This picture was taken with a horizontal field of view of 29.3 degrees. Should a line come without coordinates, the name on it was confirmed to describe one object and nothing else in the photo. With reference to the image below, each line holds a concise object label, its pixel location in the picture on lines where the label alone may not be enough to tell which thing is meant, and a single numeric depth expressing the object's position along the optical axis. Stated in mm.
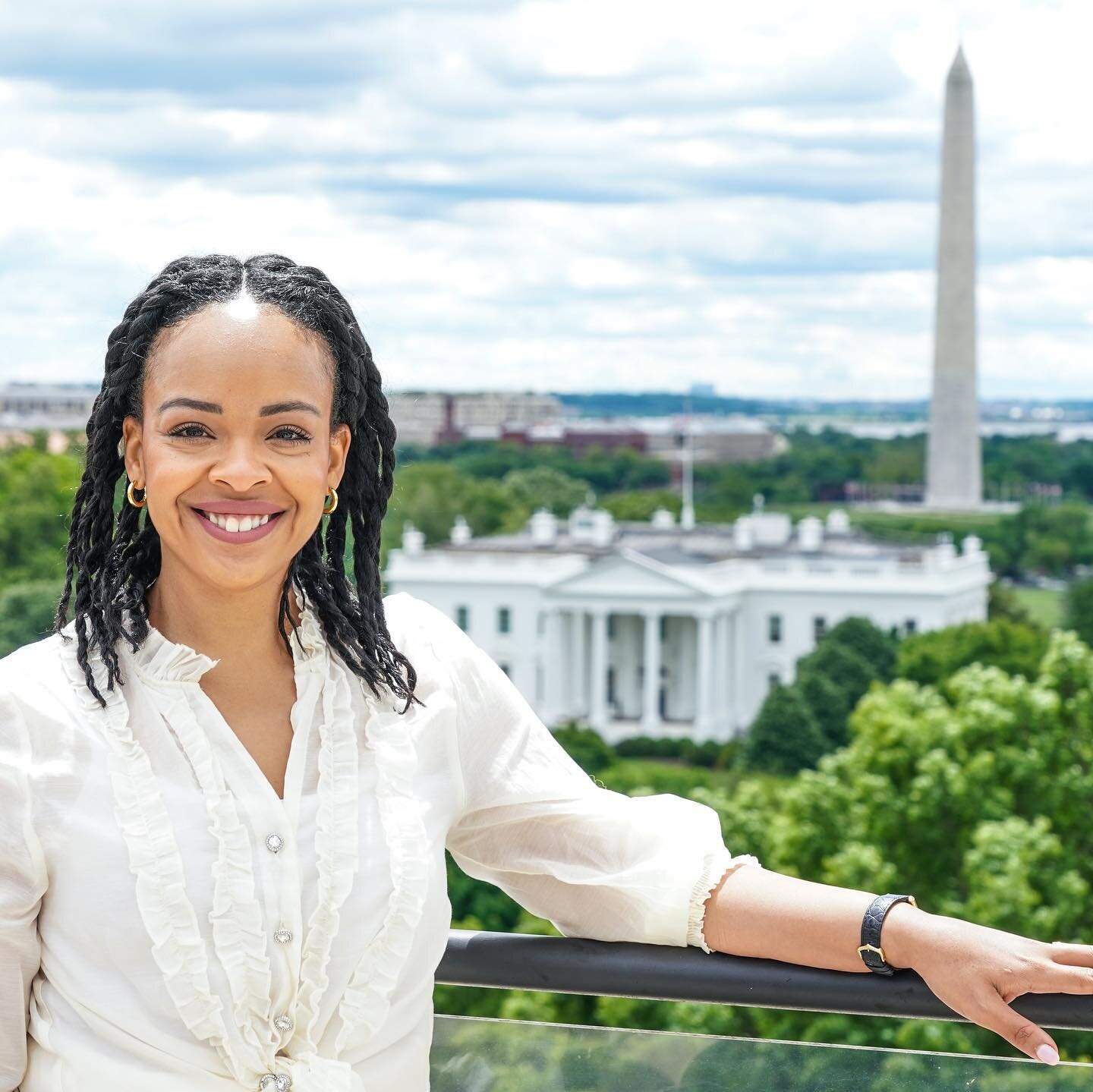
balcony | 2701
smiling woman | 2342
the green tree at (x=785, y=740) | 46906
